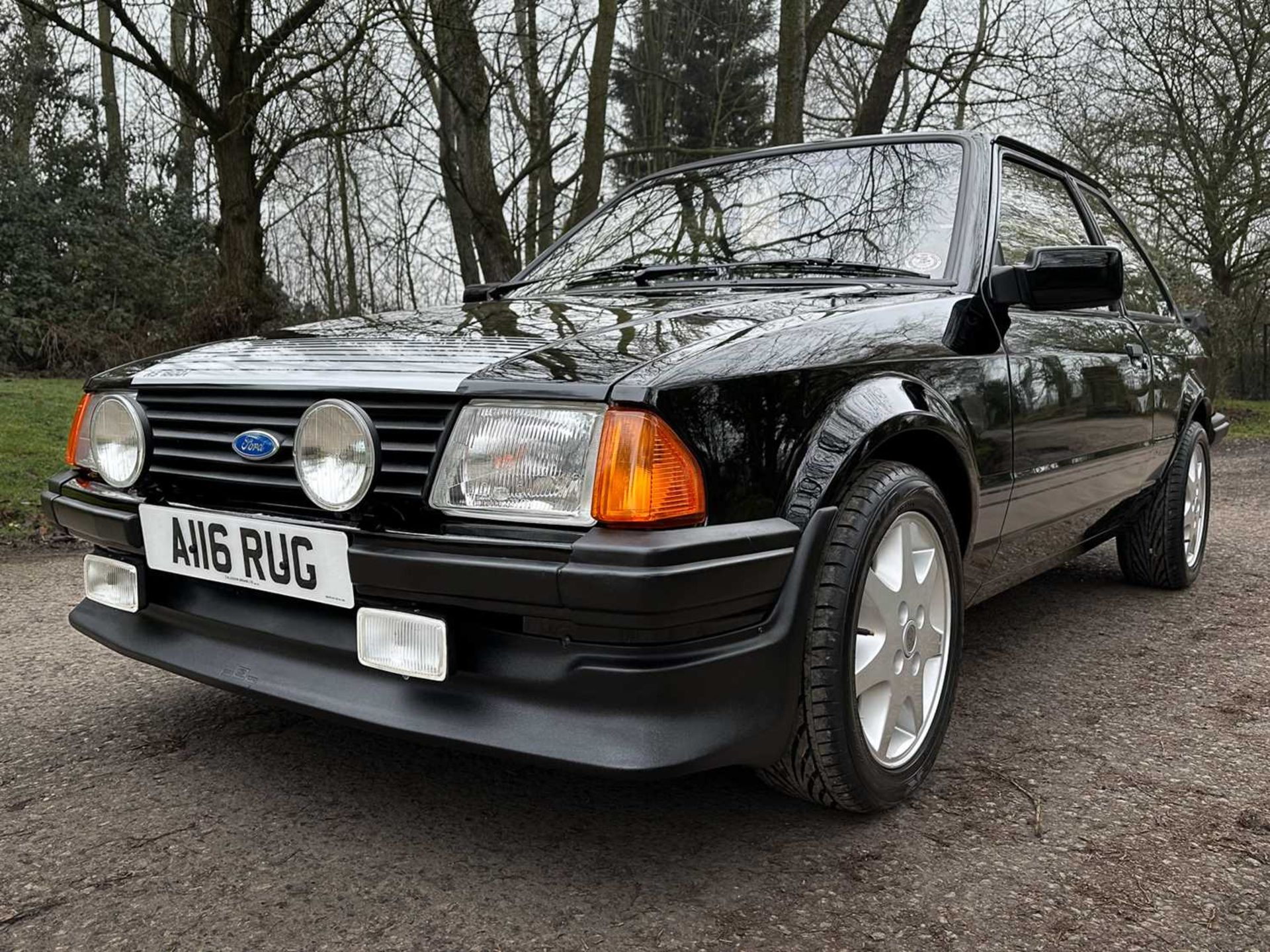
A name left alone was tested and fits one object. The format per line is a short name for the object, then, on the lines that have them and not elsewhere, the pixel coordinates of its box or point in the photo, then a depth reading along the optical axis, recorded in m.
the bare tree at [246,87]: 8.88
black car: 1.73
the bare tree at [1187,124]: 14.13
